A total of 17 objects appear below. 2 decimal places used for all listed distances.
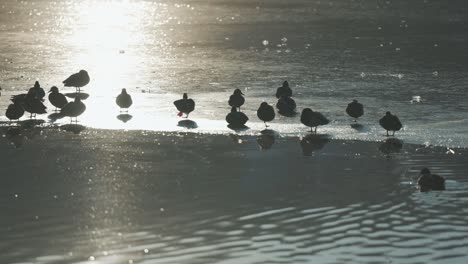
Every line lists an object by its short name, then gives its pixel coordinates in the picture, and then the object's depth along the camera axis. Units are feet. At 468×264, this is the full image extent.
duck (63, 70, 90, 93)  90.99
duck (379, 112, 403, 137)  71.36
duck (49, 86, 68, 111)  82.48
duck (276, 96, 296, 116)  80.43
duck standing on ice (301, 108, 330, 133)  73.15
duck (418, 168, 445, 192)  55.06
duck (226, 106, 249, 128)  74.90
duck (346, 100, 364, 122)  76.38
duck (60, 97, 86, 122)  77.30
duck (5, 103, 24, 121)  77.30
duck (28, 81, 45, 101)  82.62
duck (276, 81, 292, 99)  85.97
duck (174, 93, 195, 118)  78.74
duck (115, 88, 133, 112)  81.82
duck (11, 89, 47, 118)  78.02
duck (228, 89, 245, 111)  81.46
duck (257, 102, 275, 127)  75.92
